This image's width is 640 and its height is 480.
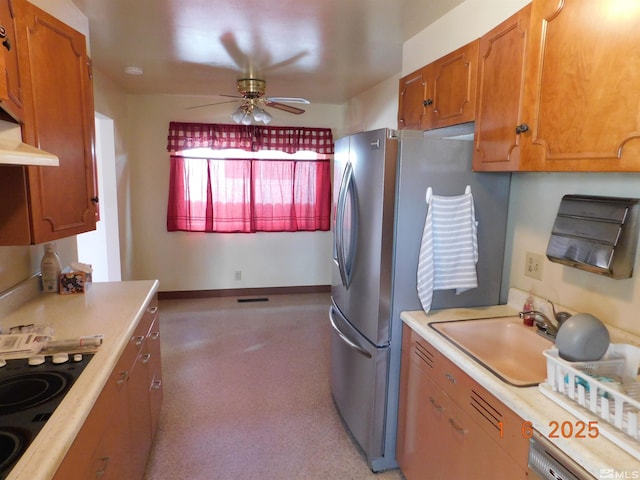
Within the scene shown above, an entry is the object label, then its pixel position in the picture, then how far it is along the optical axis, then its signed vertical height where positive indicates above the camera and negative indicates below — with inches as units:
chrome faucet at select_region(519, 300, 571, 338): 65.4 -20.9
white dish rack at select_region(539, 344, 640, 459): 38.8 -21.6
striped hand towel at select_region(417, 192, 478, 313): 74.2 -9.9
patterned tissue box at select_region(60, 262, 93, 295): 84.0 -20.5
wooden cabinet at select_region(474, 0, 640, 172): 43.1 +14.2
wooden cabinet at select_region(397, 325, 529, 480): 48.8 -33.5
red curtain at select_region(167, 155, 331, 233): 180.1 -2.0
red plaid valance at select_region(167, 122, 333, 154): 175.3 +24.4
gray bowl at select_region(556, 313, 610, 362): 47.4 -17.0
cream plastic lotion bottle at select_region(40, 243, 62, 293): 83.4 -17.8
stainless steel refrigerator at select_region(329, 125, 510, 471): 74.1 -10.0
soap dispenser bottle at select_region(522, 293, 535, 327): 70.2 -21.0
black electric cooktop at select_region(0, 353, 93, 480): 37.9 -24.5
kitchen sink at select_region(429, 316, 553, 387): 64.9 -25.3
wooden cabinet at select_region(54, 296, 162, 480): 44.7 -33.4
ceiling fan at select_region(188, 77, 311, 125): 138.1 +32.4
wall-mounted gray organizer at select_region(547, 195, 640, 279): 55.1 -5.0
